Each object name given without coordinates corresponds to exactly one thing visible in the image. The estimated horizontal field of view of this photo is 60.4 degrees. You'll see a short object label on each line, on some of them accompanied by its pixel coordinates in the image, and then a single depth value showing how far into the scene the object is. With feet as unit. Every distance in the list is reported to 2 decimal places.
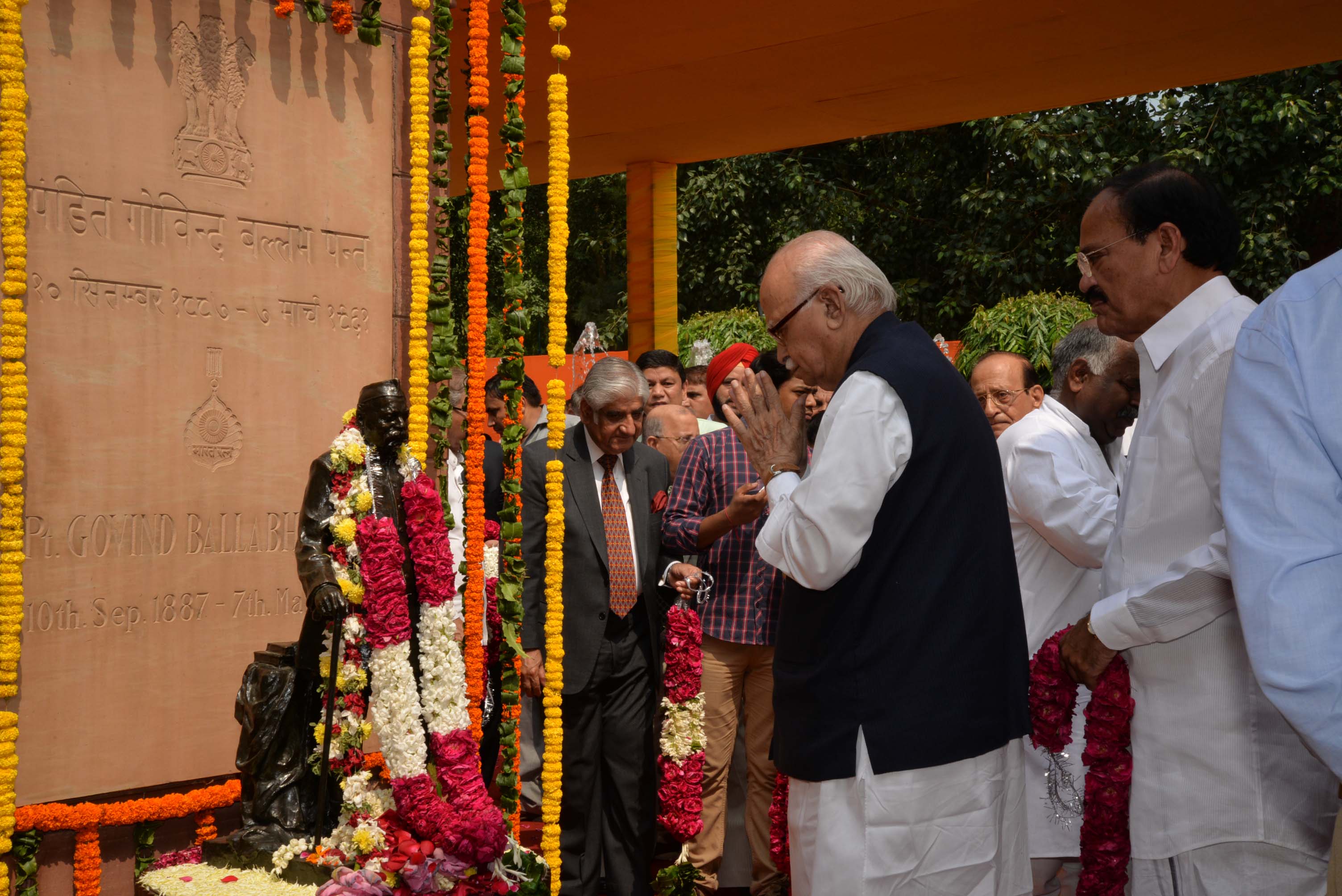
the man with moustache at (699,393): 24.36
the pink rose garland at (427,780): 11.21
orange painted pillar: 28.60
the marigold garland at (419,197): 12.19
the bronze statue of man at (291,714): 12.18
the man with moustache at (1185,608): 7.37
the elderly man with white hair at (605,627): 15.15
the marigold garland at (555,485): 12.28
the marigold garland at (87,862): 12.80
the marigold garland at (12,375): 11.46
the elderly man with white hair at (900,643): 7.98
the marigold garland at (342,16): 13.67
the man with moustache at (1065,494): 11.36
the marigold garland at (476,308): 12.17
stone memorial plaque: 12.64
